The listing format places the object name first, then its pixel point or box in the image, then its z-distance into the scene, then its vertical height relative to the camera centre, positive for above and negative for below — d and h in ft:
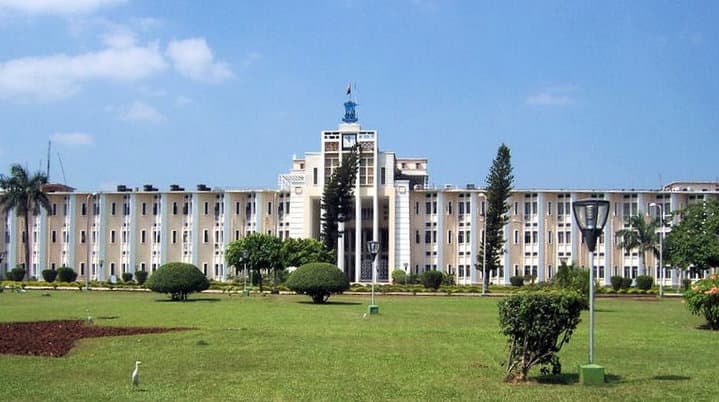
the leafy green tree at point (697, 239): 138.92 +1.32
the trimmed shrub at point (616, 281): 196.29 -8.52
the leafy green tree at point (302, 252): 180.04 -1.42
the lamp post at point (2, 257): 236.63 -3.58
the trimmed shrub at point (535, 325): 37.37 -3.60
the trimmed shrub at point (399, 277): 207.10 -7.88
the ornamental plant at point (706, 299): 71.31 -4.62
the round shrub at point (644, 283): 190.74 -8.46
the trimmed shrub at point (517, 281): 209.36 -8.96
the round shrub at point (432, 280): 181.88 -7.55
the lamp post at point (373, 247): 103.91 -0.20
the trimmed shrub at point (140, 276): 214.61 -8.20
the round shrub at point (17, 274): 215.72 -7.83
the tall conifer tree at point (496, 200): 199.11 +11.33
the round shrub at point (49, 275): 216.74 -8.00
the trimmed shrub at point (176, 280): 118.21 -5.03
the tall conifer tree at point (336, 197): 212.64 +12.66
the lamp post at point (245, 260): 139.91 -2.90
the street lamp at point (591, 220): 39.29 +1.28
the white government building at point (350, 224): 224.94 +6.20
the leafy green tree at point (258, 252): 172.65 -1.42
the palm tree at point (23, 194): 218.18 +13.52
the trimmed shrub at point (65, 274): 210.59 -7.57
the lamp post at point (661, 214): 160.77 +8.23
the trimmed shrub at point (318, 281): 111.86 -4.83
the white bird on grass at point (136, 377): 36.47 -5.90
